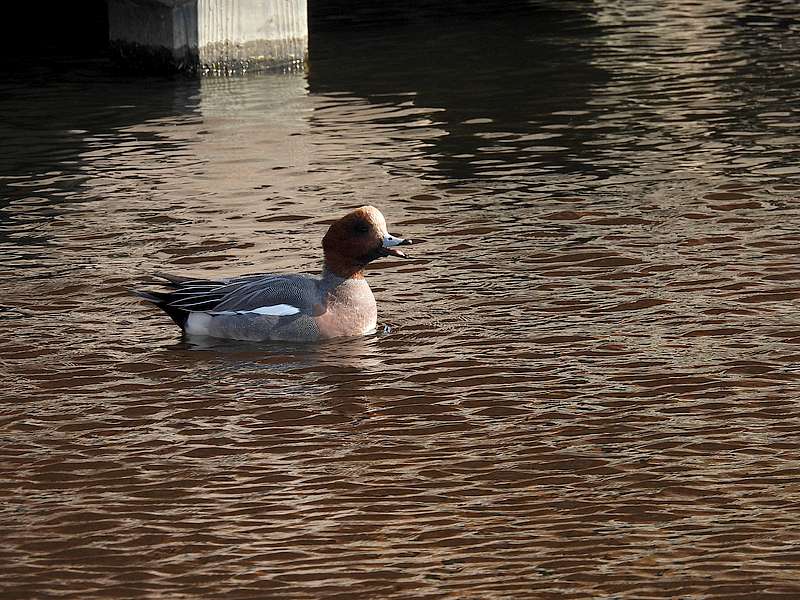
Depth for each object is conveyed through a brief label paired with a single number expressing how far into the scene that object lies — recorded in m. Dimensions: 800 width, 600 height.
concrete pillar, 37.34
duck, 18.97
